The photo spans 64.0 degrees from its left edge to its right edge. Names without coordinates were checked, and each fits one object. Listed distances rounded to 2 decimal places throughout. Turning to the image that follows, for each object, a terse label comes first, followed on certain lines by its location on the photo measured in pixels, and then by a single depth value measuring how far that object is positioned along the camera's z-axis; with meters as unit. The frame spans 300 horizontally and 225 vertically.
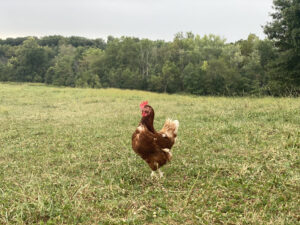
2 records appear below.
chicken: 4.58
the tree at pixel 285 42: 21.34
